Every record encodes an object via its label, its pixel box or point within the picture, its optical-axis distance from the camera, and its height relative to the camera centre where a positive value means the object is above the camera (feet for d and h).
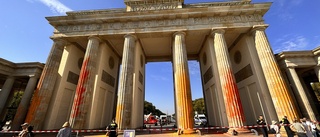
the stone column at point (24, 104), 34.91 +3.72
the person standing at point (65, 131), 15.73 -1.51
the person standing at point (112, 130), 22.16 -1.95
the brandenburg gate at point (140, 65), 33.94 +14.79
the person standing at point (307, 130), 18.53 -1.87
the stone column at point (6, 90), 42.42 +8.67
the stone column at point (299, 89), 33.04 +6.76
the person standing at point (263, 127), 22.61 -1.75
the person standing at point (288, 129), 22.82 -2.12
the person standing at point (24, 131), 16.96 -1.61
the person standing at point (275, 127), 20.34 -1.65
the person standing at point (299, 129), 17.38 -1.64
